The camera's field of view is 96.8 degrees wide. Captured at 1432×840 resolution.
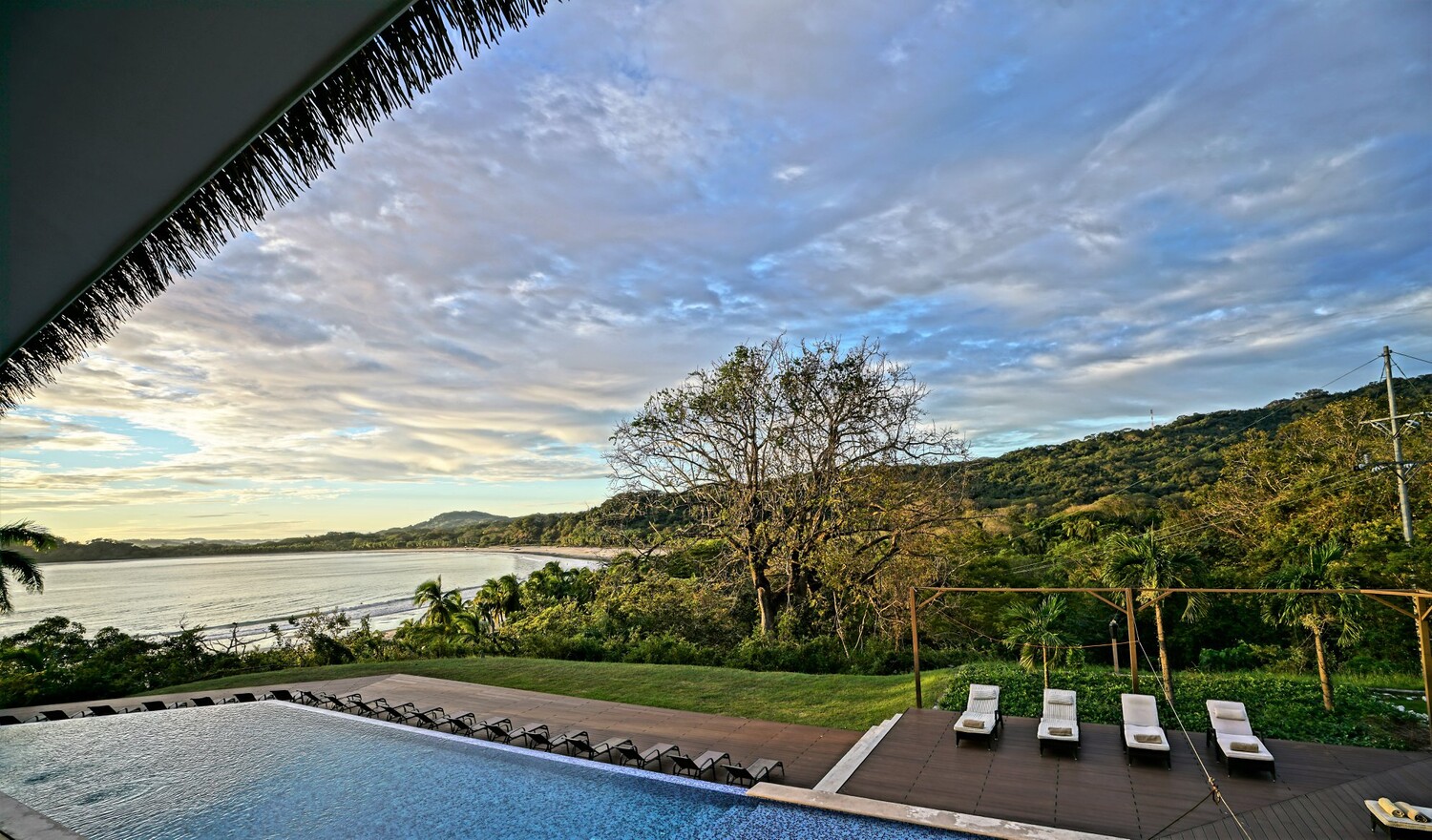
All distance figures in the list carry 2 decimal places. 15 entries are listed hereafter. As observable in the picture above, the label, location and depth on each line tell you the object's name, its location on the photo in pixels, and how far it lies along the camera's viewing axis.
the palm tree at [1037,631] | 11.76
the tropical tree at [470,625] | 24.46
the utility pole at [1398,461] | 16.58
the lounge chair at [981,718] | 8.19
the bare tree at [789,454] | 16.09
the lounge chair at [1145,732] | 7.41
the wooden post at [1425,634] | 7.28
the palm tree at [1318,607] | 9.61
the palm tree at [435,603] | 24.88
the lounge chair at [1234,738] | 6.95
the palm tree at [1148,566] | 11.63
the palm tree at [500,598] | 26.02
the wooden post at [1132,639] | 8.84
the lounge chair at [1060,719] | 7.86
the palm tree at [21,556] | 15.02
